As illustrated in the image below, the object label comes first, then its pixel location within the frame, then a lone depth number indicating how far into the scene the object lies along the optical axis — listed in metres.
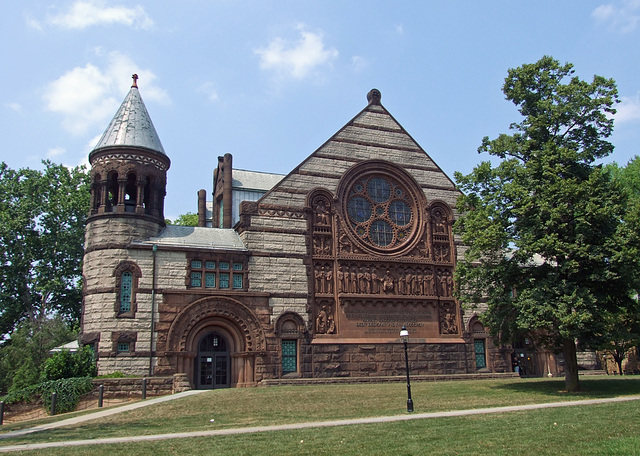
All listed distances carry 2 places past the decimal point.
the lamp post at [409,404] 17.90
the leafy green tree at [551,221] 22.34
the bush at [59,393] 24.31
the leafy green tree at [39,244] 42.53
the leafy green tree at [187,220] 60.65
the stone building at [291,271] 28.97
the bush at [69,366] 26.39
